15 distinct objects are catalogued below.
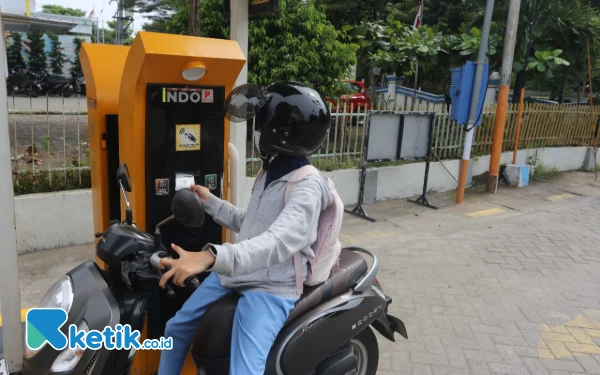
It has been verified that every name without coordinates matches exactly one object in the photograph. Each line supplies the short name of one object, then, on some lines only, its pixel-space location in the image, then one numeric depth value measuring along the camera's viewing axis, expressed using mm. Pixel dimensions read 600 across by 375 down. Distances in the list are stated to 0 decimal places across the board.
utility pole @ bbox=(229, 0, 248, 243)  3768
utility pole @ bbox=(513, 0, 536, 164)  8430
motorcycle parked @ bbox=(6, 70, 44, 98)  22641
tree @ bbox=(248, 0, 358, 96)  7730
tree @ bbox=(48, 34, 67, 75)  33688
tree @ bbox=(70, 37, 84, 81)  31234
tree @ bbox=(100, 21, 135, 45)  26050
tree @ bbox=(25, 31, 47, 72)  32094
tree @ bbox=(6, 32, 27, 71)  29609
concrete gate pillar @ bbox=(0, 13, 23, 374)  2115
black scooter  1738
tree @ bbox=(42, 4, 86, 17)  49856
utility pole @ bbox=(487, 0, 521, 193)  7203
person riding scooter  1798
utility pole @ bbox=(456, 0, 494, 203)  6605
